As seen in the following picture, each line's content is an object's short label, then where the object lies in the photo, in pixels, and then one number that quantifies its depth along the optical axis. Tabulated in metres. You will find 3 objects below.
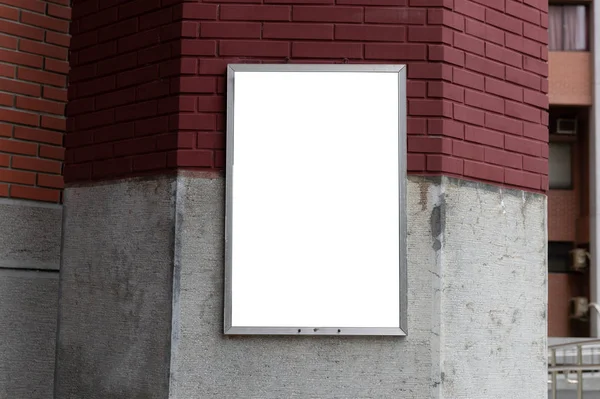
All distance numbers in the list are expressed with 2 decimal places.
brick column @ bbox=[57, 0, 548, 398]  4.99
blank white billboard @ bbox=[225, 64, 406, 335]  4.96
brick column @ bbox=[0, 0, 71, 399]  5.66
